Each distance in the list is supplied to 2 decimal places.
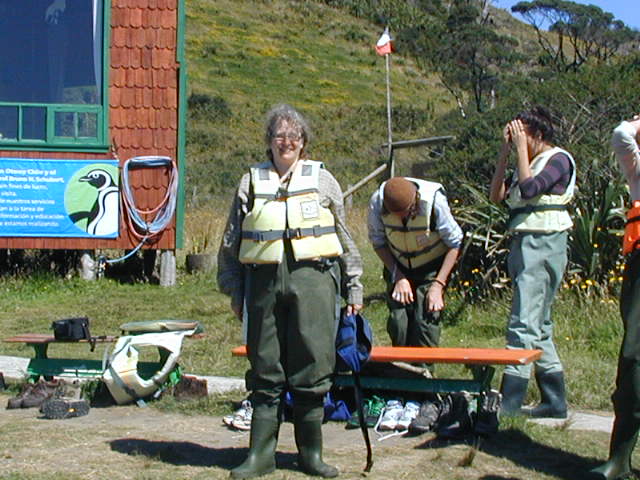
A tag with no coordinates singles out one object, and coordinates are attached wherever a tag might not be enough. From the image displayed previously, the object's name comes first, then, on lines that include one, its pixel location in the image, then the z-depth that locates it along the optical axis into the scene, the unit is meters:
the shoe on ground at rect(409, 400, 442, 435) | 6.29
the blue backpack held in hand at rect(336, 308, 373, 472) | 5.66
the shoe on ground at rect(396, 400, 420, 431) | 6.36
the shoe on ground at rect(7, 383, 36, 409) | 7.27
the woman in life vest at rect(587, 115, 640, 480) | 5.11
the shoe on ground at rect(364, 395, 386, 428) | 6.50
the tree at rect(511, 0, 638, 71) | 52.12
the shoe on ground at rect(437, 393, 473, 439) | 6.16
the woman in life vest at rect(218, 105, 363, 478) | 5.32
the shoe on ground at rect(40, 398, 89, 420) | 6.94
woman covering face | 6.31
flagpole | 13.12
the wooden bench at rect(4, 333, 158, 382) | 7.57
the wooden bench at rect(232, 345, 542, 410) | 5.94
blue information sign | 13.77
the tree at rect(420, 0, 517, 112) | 49.39
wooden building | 13.90
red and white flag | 16.27
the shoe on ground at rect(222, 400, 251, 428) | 6.58
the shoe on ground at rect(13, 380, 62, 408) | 7.28
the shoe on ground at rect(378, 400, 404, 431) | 6.39
